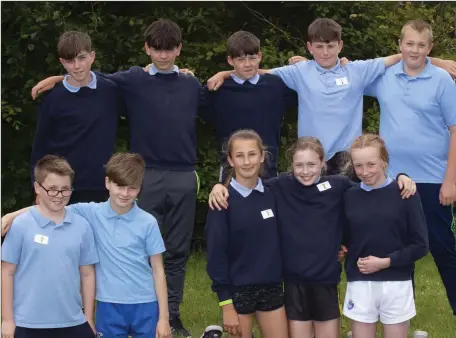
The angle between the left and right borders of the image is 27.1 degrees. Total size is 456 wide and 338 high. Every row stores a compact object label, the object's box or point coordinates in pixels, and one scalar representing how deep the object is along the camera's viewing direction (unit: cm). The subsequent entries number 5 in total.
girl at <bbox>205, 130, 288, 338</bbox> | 580
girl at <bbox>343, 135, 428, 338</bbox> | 571
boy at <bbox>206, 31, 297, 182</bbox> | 672
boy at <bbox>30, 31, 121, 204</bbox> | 670
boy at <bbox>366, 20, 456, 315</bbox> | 650
